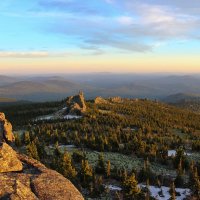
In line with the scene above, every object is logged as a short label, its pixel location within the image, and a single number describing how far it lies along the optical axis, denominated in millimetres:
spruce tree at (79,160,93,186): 41594
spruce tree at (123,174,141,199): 37188
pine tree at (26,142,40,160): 48312
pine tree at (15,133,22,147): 62294
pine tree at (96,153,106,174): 47450
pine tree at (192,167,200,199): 39781
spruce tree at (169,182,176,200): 37819
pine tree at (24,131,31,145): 63219
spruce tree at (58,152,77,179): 41000
